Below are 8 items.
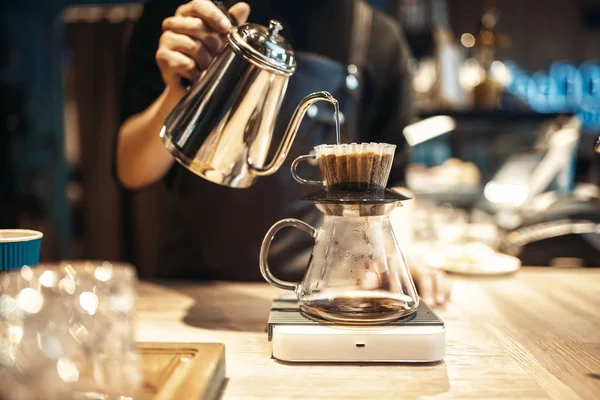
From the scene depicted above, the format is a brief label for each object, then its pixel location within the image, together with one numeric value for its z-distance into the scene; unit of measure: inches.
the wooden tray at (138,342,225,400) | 25.1
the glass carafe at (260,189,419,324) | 34.0
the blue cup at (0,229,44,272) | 33.7
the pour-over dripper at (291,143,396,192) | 32.0
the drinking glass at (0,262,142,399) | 20.1
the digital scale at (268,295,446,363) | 31.7
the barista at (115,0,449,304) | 54.6
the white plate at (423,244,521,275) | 56.4
